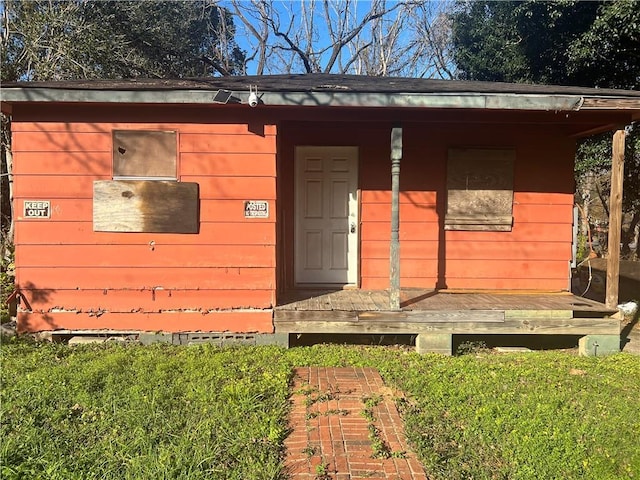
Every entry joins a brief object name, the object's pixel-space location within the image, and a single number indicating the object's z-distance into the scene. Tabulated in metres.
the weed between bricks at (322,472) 2.83
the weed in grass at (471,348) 5.68
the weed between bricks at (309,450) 3.09
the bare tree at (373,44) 22.61
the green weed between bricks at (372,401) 3.87
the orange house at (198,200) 5.23
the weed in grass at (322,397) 3.90
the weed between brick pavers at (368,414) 3.61
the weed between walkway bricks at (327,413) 3.64
